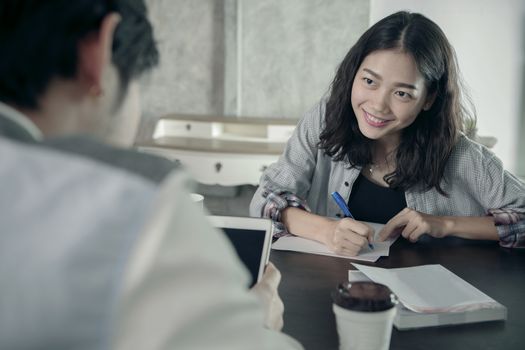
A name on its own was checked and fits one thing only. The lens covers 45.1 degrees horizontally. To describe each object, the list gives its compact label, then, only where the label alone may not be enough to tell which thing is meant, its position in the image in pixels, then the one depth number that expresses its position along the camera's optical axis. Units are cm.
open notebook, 102
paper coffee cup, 79
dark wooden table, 97
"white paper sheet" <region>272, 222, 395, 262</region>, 139
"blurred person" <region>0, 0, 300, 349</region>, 43
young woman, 161
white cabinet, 291
